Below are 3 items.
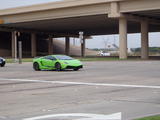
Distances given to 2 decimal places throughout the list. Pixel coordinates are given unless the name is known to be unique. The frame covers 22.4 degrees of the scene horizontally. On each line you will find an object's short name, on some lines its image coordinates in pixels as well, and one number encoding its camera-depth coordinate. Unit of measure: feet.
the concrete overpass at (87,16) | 186.39
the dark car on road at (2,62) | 125.57
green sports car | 92.12
